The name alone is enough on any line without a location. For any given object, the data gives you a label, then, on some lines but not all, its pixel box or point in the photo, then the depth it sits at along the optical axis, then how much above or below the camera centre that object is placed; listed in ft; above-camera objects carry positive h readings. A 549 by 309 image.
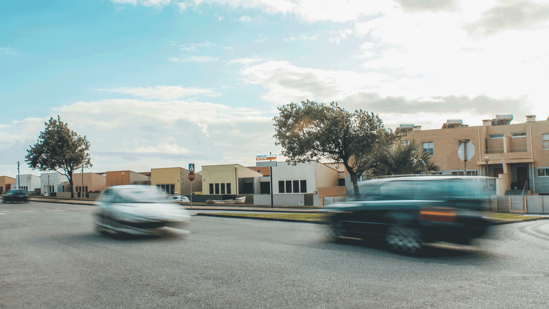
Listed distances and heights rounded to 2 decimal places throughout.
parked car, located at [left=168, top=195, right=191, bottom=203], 145.20 -9.06
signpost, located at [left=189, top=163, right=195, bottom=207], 83.65 -0.23
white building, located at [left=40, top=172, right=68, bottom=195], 238.48 -2.19
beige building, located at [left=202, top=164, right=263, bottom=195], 155.63 -2.73
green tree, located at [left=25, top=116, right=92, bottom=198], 162.71 +11.46
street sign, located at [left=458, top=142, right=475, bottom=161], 52.37 +1.94
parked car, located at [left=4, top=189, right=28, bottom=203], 128.16 -5.42
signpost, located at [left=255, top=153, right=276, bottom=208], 76.43 +2.53
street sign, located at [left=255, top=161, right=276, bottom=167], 75.84 +1.64
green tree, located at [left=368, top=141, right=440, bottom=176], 86.79 +1.38
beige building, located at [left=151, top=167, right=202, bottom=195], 177.88 -2.22
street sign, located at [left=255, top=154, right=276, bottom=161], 84.58 +3.08
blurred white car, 34.19 -3.31
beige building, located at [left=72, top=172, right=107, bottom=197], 216.33 -2.59
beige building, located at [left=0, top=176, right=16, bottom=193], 286.68 -2.35
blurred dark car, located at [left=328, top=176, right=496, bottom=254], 24.67 -2.92
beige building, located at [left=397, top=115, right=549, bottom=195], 115.96 +4.17
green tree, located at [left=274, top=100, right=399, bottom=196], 96.07 +8.88
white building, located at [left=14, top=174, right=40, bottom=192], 265.75 -1.89
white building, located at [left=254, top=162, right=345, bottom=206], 119.85 -3.10
